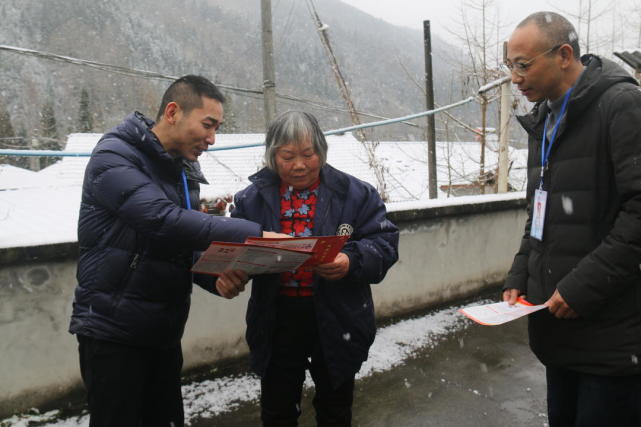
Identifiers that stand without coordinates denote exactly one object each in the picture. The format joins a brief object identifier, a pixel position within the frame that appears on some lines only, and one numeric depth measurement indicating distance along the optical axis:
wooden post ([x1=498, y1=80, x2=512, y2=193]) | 5.30
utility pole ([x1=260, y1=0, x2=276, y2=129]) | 7.48
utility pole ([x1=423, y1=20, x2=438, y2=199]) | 9.65
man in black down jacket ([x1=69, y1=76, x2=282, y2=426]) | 1.64
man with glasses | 1.51
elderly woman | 1.93
